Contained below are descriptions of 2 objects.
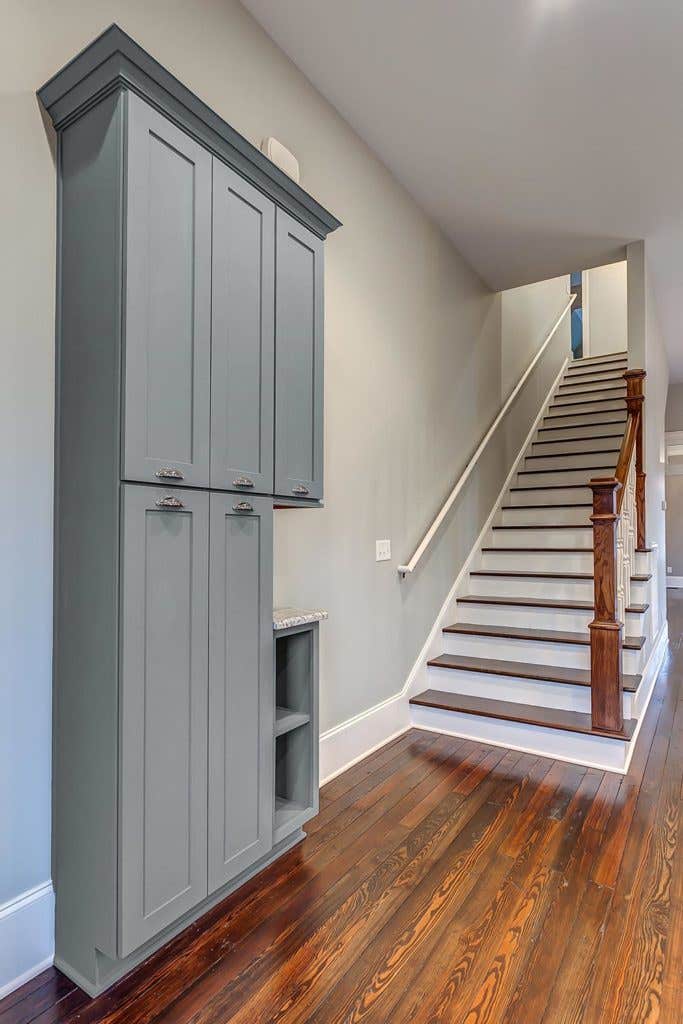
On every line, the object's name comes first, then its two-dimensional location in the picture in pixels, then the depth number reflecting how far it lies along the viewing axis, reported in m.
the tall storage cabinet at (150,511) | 1.35
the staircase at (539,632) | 2.81
